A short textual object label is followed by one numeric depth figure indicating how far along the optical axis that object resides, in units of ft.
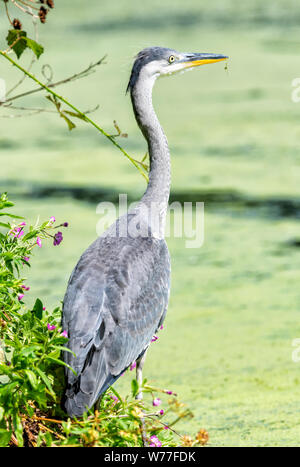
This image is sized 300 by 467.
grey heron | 14.69
